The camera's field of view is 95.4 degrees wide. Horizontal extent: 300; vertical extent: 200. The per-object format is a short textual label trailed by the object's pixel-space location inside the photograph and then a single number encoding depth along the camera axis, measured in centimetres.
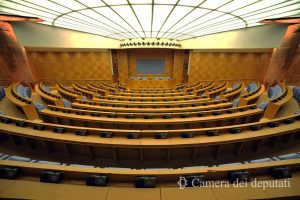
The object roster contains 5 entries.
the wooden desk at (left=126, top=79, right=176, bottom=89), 1475
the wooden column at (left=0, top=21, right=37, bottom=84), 983
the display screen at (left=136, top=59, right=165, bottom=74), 1515
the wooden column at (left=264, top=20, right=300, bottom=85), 1049
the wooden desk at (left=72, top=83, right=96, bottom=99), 926
